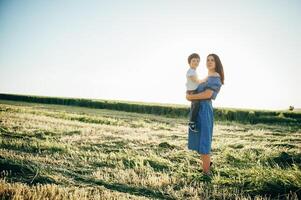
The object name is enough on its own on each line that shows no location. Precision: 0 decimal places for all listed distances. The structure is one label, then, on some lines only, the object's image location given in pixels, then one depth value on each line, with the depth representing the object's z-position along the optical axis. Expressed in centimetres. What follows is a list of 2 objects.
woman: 632
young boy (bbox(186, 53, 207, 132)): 630
